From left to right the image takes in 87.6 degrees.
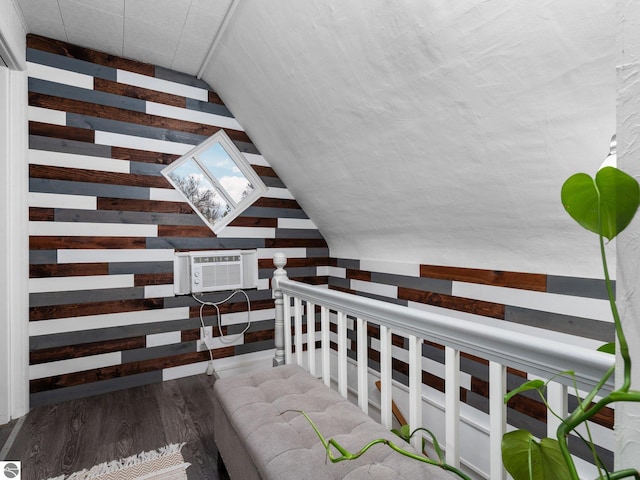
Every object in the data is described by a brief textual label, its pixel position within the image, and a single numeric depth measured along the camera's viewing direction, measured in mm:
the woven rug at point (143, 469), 1635
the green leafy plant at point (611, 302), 430
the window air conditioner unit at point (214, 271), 2764
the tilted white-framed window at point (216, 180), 2881
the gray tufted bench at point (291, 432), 1047
